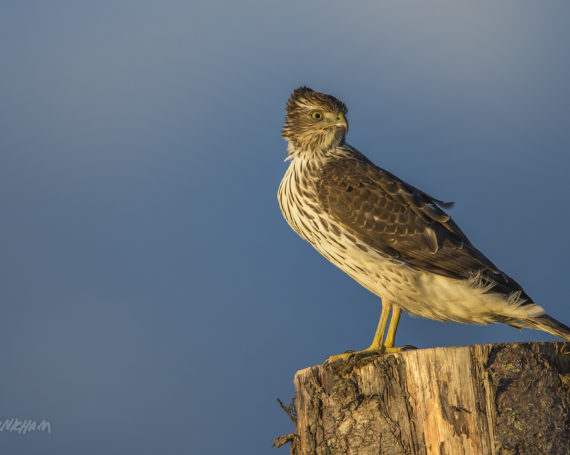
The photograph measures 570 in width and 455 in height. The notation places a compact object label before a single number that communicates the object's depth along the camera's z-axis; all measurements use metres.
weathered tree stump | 8.54
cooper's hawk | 11.93
